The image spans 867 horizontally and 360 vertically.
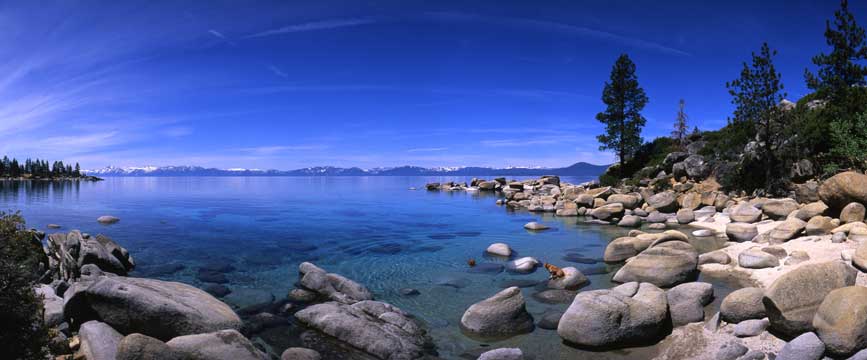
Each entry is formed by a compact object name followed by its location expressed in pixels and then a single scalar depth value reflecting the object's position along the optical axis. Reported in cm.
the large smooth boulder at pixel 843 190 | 1747
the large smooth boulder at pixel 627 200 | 3522
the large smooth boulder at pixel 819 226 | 1673
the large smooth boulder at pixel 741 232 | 2002
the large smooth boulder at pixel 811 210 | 1978
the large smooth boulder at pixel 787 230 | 1705
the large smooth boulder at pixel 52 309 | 910
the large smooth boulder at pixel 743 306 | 984
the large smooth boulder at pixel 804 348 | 783
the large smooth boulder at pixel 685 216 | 2875
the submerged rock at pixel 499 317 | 1112
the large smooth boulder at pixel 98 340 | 787
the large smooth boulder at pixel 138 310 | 894
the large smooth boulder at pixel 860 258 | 1134
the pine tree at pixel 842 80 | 2899
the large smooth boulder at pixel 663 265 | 1429
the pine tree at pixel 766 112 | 3278
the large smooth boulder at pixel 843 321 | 765
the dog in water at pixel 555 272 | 1567
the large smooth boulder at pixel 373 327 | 1002
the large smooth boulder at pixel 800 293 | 877
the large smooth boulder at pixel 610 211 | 3297
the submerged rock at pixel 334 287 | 1393
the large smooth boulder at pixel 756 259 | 1465
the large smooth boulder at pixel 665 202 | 3294
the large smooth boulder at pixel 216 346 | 767
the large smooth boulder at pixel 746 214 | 2339
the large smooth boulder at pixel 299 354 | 916
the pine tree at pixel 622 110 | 5753
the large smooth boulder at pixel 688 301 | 1078
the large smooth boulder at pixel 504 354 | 925
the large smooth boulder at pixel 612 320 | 984
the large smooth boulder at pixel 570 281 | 1484
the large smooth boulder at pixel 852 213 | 1700
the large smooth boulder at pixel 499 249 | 2081
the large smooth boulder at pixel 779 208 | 2302
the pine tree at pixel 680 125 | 7441
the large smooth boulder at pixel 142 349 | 700
